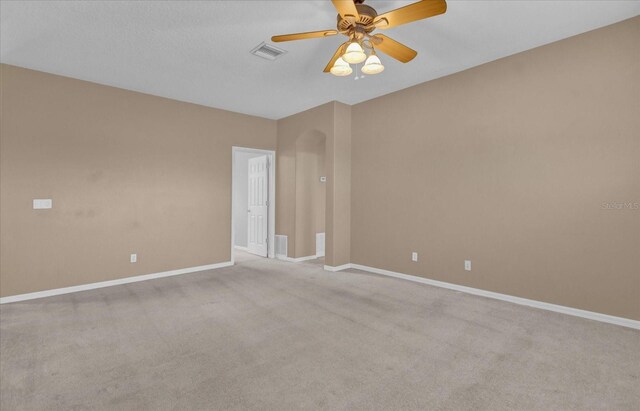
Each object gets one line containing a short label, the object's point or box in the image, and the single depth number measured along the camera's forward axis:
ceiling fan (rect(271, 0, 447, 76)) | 2.04
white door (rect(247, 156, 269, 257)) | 6.62
